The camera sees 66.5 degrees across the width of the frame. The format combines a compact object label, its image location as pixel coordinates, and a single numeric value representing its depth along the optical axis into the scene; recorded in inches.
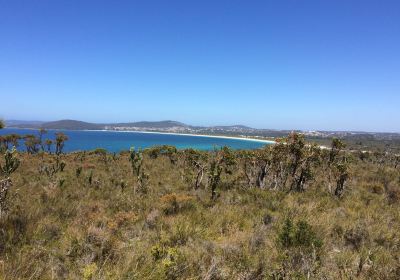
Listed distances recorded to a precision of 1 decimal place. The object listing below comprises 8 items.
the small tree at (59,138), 1569.1
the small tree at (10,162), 443.5
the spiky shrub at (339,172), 605.0
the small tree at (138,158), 681.7
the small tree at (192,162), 737.5
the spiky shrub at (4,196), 287.0
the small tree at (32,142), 1940.2
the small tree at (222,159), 633.9
